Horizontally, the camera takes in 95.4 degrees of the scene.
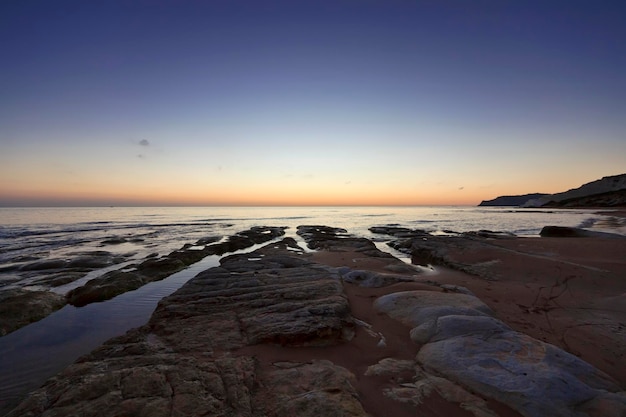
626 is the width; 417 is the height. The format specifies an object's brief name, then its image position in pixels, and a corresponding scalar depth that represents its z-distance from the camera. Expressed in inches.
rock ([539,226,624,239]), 826.6
